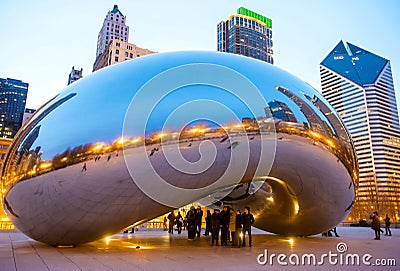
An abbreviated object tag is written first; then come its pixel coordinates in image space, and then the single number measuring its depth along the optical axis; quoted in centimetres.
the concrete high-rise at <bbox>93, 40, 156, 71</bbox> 9212
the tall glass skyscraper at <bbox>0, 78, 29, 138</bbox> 15655
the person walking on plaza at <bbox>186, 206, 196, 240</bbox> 1227
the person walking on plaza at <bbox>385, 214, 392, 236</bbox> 1845
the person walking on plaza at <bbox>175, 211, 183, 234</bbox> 1705
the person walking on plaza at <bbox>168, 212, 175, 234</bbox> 1739
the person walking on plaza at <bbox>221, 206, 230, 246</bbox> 1005
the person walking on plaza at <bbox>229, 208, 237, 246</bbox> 964
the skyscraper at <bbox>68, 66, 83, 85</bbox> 17905
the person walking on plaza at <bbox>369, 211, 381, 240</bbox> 1388
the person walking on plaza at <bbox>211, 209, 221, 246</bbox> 1012
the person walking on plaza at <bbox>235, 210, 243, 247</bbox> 946
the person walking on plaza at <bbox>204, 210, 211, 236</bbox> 1261
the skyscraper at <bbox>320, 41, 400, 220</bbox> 14320
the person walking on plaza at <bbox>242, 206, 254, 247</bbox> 951
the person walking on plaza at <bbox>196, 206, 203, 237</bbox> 1299
